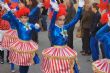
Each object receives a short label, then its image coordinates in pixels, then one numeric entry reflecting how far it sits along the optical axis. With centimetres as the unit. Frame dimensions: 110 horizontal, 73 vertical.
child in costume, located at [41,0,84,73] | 602
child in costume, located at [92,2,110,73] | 531
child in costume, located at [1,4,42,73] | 659
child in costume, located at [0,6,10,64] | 811
